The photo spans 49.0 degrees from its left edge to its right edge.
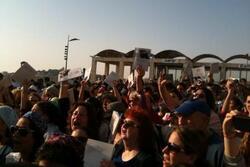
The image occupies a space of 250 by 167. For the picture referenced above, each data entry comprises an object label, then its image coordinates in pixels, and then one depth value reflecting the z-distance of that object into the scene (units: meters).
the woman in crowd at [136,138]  2.30
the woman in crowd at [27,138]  2.35
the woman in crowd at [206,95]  3.63
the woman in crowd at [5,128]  2.28
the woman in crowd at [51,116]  2.87
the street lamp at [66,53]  25.90
